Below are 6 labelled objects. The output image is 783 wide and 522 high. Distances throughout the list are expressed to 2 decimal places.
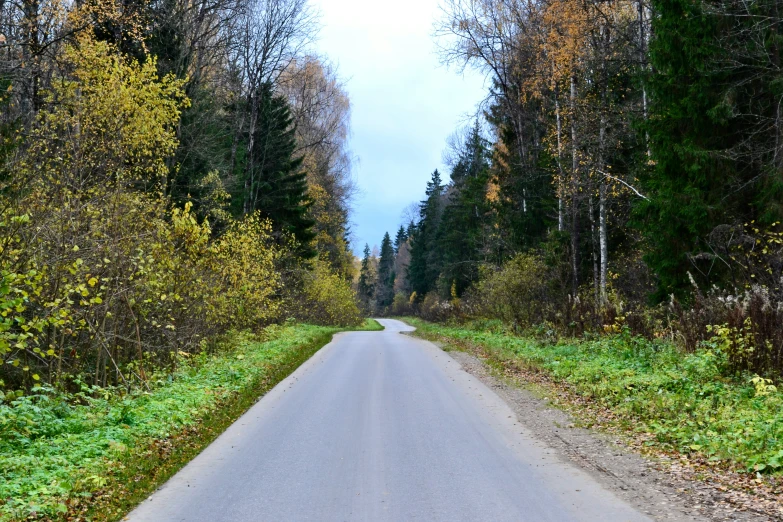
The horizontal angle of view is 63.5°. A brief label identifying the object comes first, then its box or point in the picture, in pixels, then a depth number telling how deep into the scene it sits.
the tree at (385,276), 112.24
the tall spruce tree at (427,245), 71.34
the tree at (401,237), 118.00
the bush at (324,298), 39.28
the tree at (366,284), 100.27
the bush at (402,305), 86.34
